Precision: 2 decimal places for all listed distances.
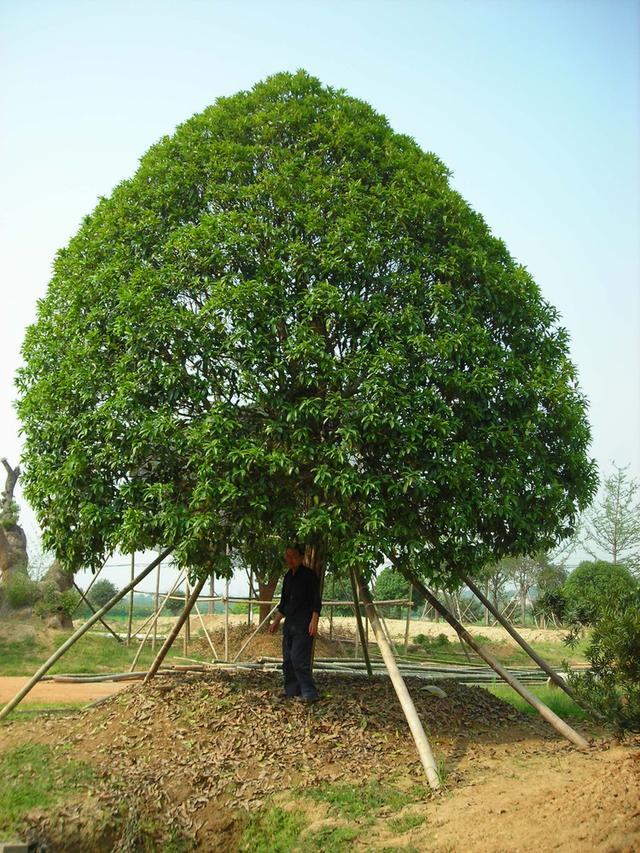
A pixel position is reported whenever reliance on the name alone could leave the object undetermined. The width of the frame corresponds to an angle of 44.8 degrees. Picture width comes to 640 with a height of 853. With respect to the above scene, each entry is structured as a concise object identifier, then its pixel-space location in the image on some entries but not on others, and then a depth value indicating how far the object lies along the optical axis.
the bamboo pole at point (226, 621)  15.84
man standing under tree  9.28
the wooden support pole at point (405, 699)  7.57
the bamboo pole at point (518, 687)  8.80
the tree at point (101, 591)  41.51
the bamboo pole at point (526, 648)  9.80
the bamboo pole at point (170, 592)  16.65
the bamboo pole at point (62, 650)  9.80
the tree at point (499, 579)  41.23
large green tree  8.67
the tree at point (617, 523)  38.66
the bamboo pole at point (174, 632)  10.33
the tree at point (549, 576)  41.81
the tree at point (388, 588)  37.93
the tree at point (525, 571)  42.22
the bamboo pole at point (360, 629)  10.84
